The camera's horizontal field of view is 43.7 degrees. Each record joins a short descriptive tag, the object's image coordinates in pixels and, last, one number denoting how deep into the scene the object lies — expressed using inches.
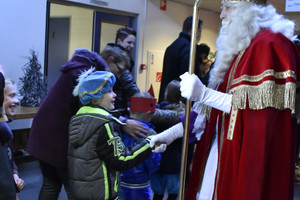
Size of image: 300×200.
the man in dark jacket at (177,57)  145.3
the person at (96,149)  80.1
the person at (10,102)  89.8
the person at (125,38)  131.8
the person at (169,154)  107.0
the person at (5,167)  78.6
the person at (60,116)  90.0
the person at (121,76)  108.3
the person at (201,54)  157.3
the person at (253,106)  64.2
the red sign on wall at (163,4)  258.1
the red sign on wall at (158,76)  265.6
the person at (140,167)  96.5
